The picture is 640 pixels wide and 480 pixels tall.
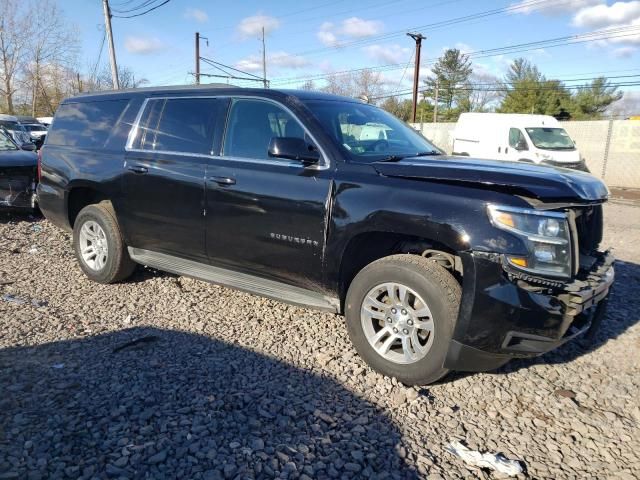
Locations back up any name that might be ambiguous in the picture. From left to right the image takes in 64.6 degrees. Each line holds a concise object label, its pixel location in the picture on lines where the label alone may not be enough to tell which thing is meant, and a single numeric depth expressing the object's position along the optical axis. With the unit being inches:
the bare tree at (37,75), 1825.8
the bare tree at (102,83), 1856.1
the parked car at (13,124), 725.3
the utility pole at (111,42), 911.0
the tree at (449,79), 2475.4
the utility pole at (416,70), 1138.7
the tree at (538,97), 1729.8
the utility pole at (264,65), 1875.0
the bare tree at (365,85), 2071.0
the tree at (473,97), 2251.5
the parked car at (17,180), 318.0
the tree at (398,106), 1957.4
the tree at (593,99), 1700.3
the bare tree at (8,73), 1756.9
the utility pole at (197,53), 1599.4
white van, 612.4
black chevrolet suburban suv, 115.6
